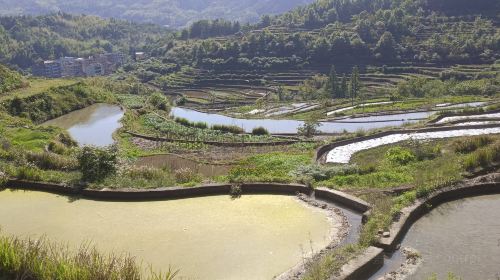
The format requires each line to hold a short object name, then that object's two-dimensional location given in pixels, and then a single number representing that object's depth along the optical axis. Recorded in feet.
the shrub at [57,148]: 76.47
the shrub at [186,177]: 49.52
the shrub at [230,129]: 120.37
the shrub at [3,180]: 50.24
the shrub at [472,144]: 56.68
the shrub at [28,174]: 50.83
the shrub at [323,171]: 50.72
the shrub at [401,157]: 57.06
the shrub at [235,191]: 45.80
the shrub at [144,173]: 51.13
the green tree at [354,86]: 236.43
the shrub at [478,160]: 47.37
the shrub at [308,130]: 114.26
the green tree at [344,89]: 260.01
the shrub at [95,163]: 50.03
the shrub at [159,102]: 173.99
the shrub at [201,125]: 128.22
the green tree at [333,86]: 263.08
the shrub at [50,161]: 55.42
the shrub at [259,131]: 116.37
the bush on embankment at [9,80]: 141.16
